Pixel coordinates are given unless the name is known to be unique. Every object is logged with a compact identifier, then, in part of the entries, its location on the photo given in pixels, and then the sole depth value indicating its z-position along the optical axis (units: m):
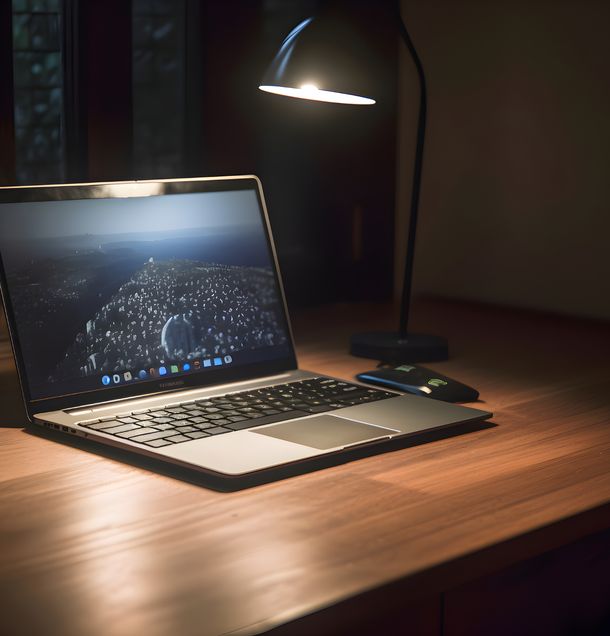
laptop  1.06
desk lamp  1.35
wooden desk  0.69
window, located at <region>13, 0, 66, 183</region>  1.55
